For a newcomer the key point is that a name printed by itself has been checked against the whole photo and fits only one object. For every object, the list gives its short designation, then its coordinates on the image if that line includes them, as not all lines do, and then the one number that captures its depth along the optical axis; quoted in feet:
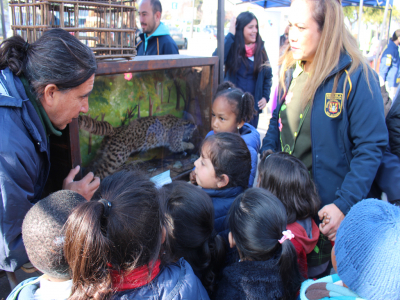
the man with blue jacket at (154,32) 11.68
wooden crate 4.75
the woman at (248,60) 12.42
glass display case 5.74
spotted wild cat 6.53
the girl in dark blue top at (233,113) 8.44
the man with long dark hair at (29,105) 3.95
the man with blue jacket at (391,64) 23.30
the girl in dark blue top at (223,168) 6.33
